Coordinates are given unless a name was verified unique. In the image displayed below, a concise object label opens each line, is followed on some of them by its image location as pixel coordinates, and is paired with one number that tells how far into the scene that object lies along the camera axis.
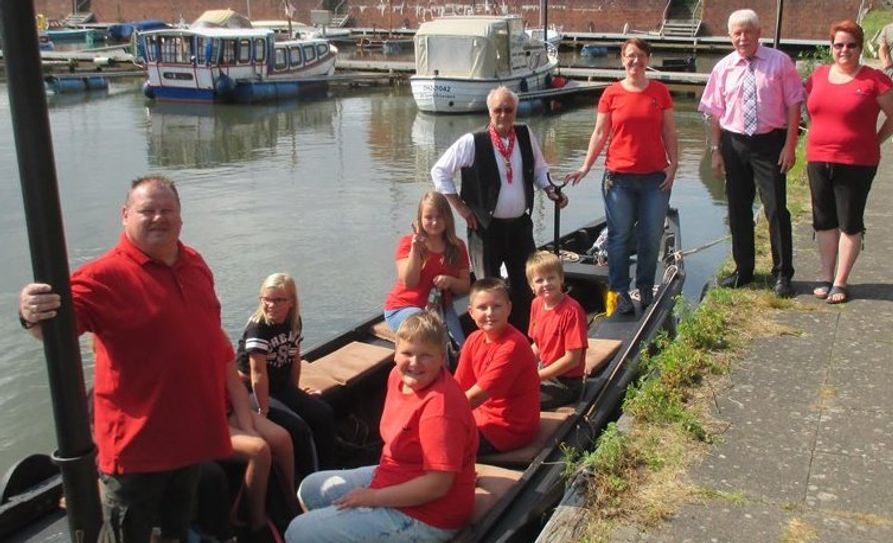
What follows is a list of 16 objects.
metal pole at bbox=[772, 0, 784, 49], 20.50
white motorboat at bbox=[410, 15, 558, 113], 26.53
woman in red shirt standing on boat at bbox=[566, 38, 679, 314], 6.08
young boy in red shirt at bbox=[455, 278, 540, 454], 4.21
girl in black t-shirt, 4.39
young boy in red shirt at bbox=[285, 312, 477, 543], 3.36
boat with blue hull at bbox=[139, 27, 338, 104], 30.05
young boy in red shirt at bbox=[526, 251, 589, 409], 4.79
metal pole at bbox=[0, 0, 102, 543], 2.27
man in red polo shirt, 2.87
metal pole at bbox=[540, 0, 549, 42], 32.13
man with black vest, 5.72
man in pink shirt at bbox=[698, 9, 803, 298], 5.72
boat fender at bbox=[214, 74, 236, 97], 30.08
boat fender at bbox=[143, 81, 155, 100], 30.31
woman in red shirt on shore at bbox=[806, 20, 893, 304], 5.46
